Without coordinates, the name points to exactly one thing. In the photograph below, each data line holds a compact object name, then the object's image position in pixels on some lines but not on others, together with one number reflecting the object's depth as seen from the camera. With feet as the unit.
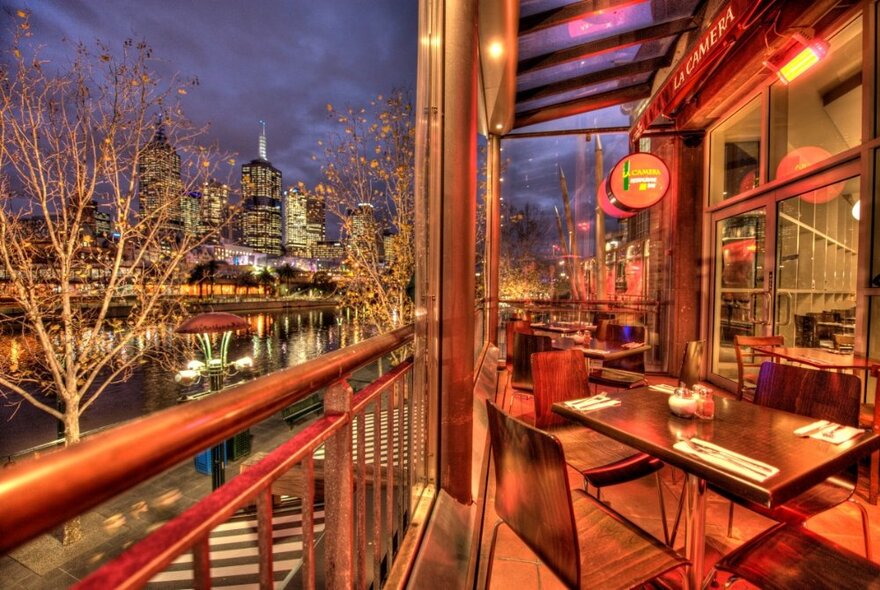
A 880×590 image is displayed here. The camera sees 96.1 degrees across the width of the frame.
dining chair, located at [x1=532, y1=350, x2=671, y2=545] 6.81
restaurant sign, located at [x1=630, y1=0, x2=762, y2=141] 10.16
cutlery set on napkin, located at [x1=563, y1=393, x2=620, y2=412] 6.68
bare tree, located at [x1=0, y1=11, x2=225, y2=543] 20.58
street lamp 21.75
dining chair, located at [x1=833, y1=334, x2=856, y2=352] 12.59
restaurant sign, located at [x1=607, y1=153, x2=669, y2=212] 16.60
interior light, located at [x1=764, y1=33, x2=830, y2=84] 10.14
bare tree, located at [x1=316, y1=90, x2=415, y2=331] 27.55
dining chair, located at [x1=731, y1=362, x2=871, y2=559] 6.02
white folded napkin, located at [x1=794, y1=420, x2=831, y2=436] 5.52
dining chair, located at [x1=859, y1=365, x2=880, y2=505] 8.59
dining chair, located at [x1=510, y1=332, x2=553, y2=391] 12.44
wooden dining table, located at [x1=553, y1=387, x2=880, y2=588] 4.34
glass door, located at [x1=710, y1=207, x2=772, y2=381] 15.66
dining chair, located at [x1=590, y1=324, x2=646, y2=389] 12.21
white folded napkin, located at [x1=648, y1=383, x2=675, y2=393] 7.62
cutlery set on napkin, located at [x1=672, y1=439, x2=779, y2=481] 4.38
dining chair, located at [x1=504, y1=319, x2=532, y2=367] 19.35
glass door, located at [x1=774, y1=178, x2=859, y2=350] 12.52
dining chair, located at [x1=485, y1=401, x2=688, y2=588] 3.98
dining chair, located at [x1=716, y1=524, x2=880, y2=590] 4.19
